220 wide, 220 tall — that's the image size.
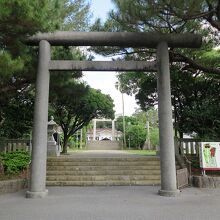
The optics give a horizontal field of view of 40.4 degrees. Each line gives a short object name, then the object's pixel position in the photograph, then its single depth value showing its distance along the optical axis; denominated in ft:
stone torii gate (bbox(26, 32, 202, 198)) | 27.84
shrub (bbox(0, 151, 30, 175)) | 34.78
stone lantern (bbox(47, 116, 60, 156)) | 51.13
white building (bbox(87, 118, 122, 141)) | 197.59
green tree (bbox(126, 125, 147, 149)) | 123.13
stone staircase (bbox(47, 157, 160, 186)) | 34.73
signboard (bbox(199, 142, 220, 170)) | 33.78
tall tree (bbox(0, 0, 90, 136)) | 20.10
